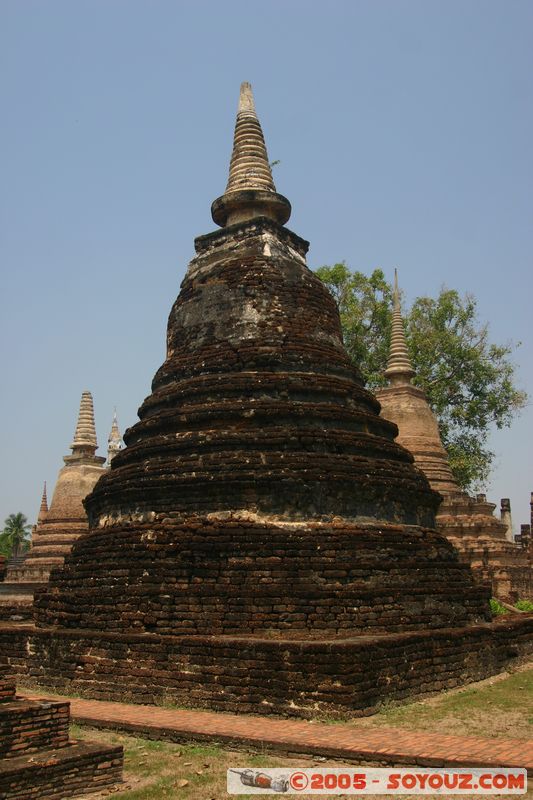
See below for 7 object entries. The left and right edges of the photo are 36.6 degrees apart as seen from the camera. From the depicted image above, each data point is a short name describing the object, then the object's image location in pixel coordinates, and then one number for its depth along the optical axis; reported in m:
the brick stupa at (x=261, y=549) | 8.61
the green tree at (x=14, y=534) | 76.44
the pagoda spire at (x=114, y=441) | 38.28
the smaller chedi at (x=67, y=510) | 22.31
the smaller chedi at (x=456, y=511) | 20.77
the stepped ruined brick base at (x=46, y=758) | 5.51
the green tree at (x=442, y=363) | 30.41
